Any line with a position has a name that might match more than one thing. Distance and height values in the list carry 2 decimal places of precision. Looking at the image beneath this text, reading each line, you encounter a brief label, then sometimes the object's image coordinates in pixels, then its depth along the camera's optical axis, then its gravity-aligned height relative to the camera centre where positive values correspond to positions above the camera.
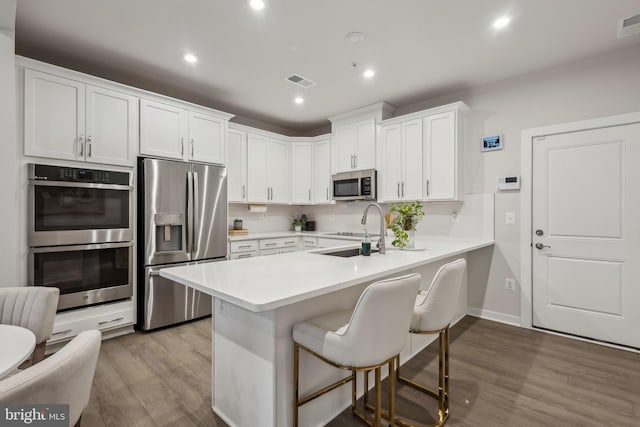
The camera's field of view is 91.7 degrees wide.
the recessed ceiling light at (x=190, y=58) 2.85 +1.46
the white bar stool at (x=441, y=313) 1.67 -0.55
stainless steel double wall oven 2.52 -0.17
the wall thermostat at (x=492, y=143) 3.41 +0.79
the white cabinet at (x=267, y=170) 4.41 +0.66
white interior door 2.74 -0.18
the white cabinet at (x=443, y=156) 3.45 +0.66
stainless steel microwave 4.13 +0.41
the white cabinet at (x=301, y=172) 4.90 +0.67
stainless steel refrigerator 3.09 -0.17
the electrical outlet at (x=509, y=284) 3.35 -0.75
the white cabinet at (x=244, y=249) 3.88 -0.45
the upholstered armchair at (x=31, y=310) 1.69 -0.53
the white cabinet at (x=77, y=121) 2.51 +0.82
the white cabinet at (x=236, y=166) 4.14 +0.65
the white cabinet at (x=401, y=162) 3.75 +0.65
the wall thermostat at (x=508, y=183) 3.28 +0.34
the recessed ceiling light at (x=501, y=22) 2.33 +1.47
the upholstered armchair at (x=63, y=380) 0.76 -0.44
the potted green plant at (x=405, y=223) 2.60 -0.08
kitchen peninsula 1.39 -0.56
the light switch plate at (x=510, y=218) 3.33 -0.04
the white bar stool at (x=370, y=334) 1.27 -0.54
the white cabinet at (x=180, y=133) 3.15 +0.89
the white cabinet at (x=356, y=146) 4.19 +0.96
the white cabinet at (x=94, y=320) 2.64 -0.96
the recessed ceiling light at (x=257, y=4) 2.13 +1.46
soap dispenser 2.24 -0.25
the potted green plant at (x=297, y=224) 5.15 -0.17
